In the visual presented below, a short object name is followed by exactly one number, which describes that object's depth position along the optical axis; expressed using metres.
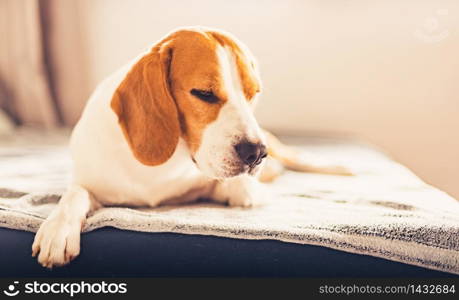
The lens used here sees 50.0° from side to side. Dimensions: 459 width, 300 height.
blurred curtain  2.43
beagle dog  1.10
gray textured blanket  0.95
